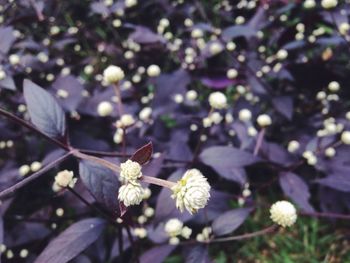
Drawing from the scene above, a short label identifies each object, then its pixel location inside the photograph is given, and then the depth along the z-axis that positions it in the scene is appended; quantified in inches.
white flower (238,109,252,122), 9.8
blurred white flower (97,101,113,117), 8.9
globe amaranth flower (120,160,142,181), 4.8
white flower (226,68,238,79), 10.5
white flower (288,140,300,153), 9.9
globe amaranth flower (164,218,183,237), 7.6
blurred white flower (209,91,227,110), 7.9
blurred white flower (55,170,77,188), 6.1
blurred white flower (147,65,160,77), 10.3
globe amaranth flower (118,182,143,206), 4.7
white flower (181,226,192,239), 7.6
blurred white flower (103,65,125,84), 7.2
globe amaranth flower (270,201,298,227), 6.6
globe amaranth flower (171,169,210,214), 4.4
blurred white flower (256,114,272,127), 8.7
